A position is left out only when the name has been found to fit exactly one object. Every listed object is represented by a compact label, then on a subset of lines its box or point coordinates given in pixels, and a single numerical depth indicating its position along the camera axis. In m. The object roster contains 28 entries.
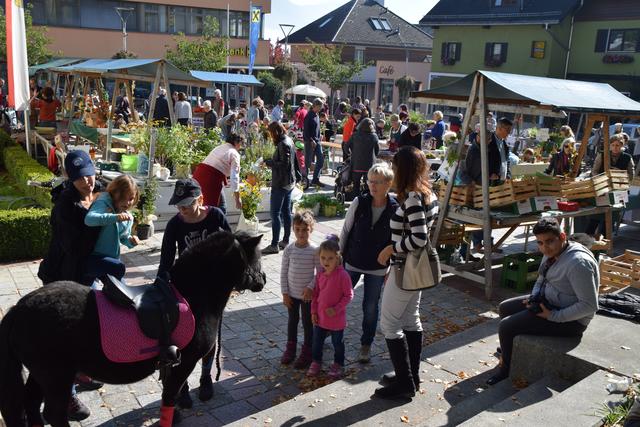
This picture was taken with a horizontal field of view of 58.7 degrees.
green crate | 7.47
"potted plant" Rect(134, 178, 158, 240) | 8.70
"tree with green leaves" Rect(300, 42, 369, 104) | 39.47
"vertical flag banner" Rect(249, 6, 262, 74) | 28.10
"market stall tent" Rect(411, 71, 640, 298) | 6.65
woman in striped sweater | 4.42
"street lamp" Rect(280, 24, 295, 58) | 32.72
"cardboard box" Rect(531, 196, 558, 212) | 7.45
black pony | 3.28
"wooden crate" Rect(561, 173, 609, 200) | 8.34
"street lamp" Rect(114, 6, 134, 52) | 36.54
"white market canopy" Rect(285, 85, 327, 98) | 26.19
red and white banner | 9.96
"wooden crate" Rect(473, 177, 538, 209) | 7.26
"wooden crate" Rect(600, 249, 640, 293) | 6.79
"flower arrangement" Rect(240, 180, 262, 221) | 9.16
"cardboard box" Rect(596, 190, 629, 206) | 8.60
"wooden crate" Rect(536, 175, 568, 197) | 7.54
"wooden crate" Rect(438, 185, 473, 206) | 7.46
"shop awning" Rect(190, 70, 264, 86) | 19.16
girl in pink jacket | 4.78
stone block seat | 3.88
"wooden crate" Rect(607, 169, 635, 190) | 8.84
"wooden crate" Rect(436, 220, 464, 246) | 7.77
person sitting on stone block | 4.55
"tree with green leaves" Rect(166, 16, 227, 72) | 32.66
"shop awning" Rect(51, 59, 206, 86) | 10.98
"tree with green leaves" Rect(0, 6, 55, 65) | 29.05
